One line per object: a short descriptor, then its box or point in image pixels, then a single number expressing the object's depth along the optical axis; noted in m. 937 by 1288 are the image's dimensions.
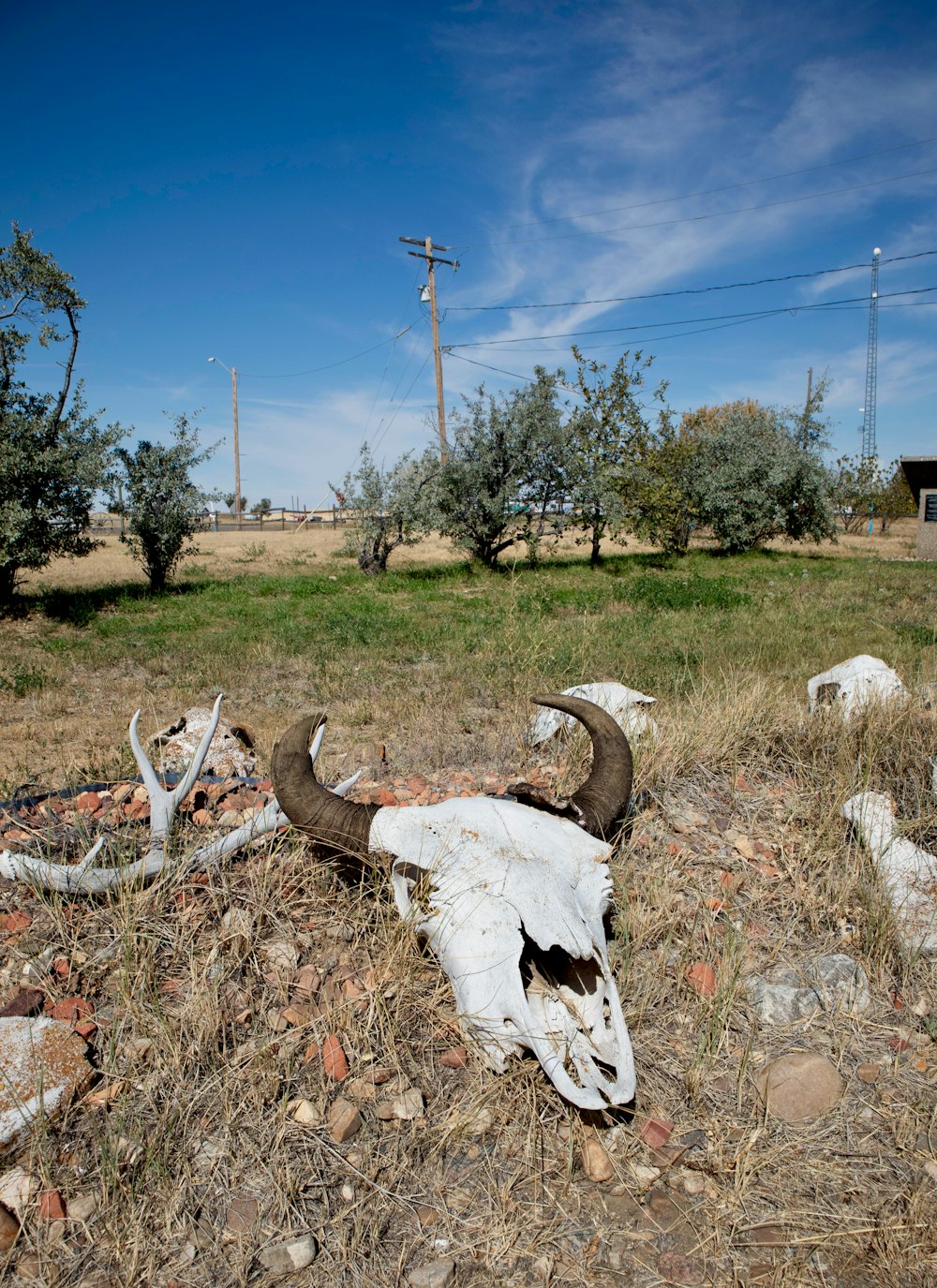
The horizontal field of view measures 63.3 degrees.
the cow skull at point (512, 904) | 2.33
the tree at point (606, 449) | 21.11
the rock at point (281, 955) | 3.03
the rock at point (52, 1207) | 2.11
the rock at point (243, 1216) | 2.14
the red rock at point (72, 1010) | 2.70
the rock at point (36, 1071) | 2.31
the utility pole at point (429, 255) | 24.84
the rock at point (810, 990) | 3.08
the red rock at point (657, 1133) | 2.43
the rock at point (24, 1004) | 2.68
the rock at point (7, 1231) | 2.04
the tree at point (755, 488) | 25.30
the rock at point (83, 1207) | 2.12
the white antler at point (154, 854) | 3.04
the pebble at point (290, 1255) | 2.04
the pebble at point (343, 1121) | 2.40
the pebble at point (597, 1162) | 2.34
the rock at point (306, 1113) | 2.44
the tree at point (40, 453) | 12.98
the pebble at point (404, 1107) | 2.49
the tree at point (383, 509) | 19.50
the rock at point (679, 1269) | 2.05
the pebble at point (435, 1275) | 2.03
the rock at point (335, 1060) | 2.60
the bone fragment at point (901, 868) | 3.46
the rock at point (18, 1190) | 2.13
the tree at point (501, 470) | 20.17
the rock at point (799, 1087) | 2.64
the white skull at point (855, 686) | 5.33
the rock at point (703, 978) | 3.08
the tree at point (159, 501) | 16.05
